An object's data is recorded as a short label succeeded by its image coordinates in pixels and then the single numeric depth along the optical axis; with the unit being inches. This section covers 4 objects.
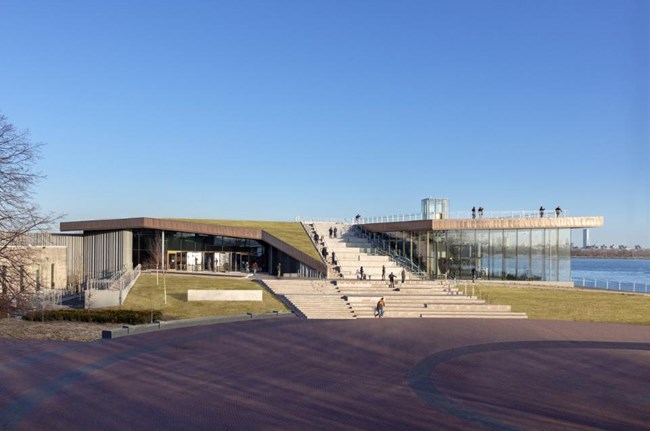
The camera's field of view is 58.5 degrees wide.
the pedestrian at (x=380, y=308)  1328.7
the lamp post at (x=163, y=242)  2016.0
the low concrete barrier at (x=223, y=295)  1419.8
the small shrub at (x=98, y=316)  1173.1
